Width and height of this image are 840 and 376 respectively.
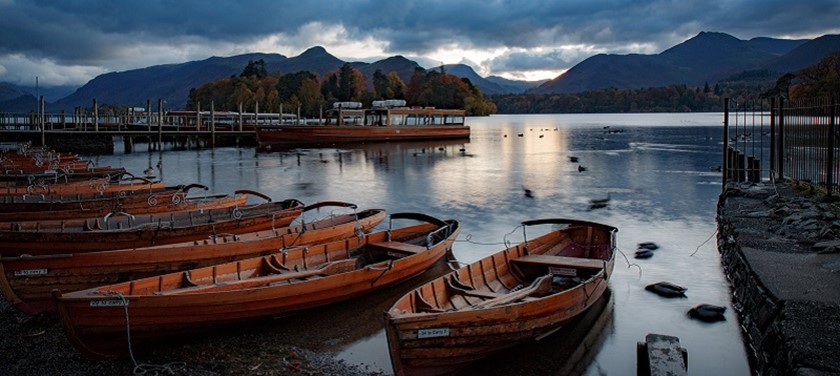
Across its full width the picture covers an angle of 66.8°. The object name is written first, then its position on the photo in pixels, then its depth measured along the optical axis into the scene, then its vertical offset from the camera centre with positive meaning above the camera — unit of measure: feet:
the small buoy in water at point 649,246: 52.65 -8.82
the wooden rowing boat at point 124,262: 31.24 -6.23
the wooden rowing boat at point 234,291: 25.70 -6.83
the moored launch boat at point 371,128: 192.24 +5.11
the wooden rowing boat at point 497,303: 23.36 -6.99
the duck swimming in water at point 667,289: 38.73 -9.21
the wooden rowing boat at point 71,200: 51.98 -4.54
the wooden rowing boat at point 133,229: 36.58 -5.26
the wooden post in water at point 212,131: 178.31 +3.96
